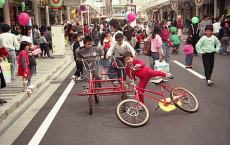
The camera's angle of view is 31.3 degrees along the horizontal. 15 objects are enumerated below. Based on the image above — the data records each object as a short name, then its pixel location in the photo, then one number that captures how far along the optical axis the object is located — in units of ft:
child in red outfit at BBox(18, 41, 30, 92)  33.22
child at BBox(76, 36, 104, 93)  28.66
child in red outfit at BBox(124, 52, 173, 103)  24.85
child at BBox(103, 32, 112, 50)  37.47
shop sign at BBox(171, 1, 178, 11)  144.03
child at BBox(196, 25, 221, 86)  34.65
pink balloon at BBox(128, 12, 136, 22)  68.73
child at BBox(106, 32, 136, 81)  29.45
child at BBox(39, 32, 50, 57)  67.77
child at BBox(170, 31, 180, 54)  65.34
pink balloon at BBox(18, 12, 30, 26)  55.62
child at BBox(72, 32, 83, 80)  39.82
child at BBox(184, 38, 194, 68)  48.47
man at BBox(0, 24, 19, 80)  40.88
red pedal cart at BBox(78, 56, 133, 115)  25.63
